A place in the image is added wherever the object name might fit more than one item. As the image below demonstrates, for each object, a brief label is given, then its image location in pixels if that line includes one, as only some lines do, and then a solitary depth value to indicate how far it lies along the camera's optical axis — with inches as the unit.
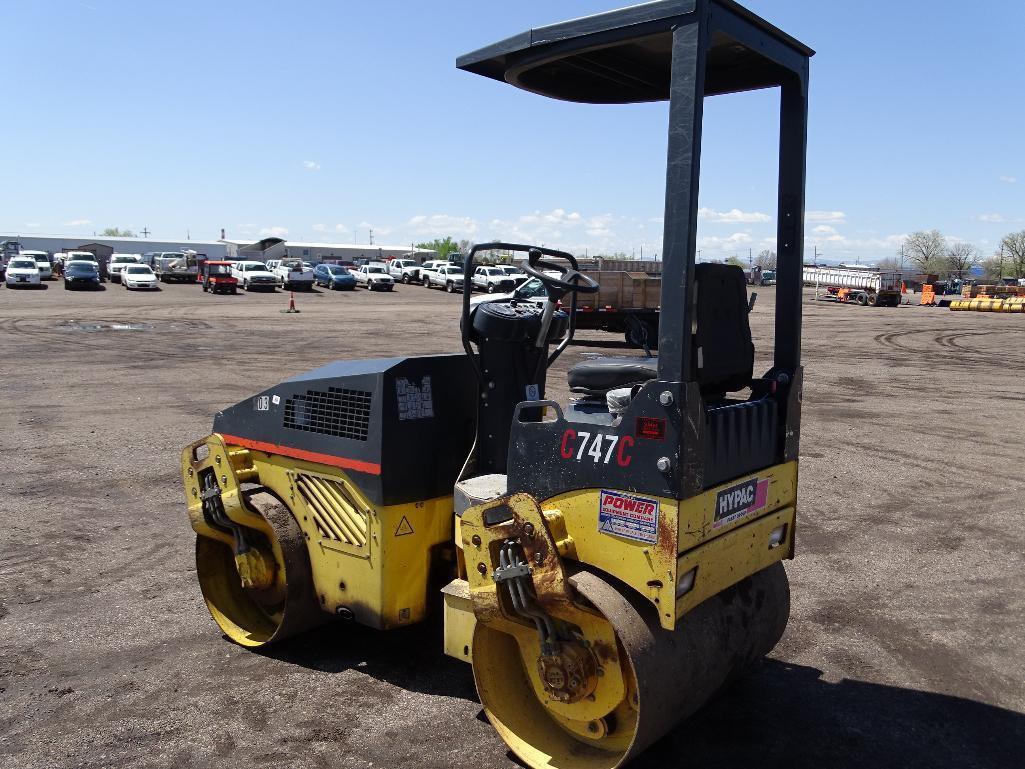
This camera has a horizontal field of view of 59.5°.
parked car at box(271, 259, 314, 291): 1809.8
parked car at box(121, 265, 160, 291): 1681.8
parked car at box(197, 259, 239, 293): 1658.5
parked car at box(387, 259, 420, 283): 2258.9
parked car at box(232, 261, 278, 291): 1739.3
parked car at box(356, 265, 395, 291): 1956.2
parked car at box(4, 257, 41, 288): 1619.1
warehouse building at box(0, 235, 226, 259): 4404.5
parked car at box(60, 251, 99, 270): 2083.4
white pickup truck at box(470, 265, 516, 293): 1636.6
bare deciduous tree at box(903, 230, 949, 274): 4793.3
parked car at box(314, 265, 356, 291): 1925.4
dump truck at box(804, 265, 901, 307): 1910.7
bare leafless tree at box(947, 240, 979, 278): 4544.8
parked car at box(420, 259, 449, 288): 2106.8
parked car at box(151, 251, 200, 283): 1941.4
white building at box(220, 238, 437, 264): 3609.7
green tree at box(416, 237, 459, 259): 4756.4
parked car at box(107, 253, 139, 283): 1906.0
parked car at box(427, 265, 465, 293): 1994.3
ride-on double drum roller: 131.5
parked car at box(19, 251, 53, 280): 1801.3
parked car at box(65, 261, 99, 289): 1657.4
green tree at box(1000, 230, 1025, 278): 4050.2
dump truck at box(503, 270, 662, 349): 941.8
